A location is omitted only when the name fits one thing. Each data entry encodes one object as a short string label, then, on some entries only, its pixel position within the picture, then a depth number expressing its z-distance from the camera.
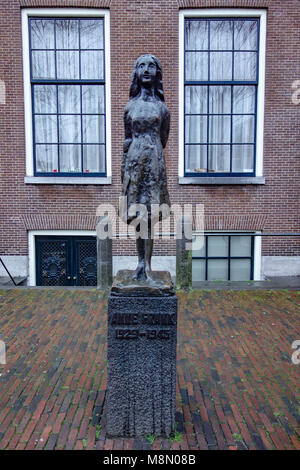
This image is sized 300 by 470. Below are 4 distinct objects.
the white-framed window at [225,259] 10.27
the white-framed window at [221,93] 9.50
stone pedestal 3.19
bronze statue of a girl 3.24
